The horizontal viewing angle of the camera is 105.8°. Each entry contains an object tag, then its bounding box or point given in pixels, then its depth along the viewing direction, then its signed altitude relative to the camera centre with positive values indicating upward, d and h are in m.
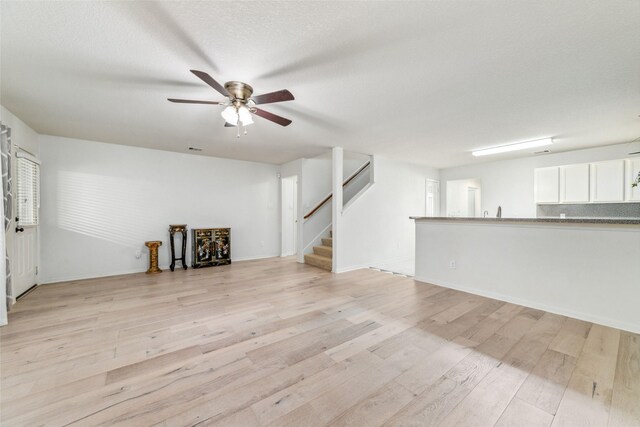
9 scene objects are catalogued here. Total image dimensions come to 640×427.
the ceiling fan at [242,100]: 2.00 +0.96
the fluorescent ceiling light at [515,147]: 4.09 +1.20
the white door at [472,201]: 7.67 +0.35
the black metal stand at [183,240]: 4.82 -0.61
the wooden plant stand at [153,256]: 4.58 -0.88
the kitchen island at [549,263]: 2.49 -0.62
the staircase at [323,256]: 4.91 -0.99
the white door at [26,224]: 3.22 -0.21
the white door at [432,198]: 6.57 +0.37
